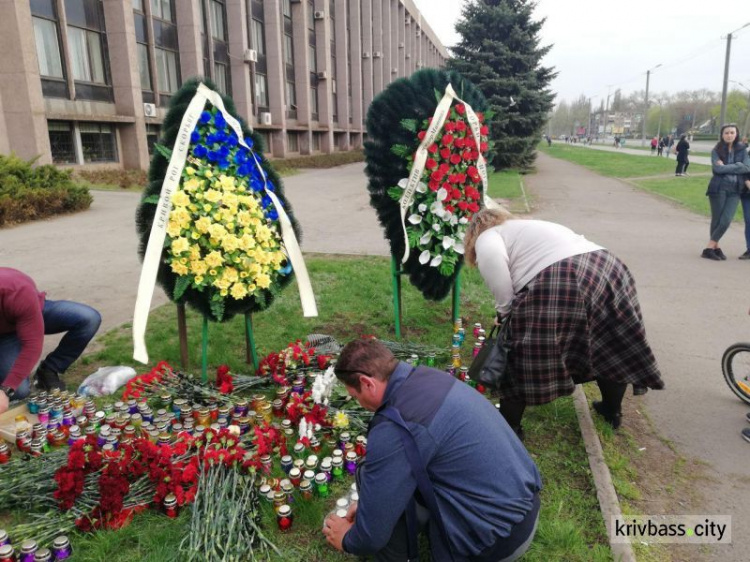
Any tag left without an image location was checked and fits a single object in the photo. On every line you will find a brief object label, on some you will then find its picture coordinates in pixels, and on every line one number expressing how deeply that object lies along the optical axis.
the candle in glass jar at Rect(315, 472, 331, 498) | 2.89
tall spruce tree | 22.72
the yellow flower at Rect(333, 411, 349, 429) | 3.38
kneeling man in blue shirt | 1.91
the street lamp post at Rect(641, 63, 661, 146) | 46.94
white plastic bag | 4.05
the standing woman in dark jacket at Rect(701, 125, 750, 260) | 7.71
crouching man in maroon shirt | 3.36
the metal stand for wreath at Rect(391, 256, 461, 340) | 5.04
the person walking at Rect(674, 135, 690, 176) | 22.79
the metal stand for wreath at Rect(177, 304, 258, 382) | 4.18
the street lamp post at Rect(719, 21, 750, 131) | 27.00
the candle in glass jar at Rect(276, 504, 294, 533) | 2.65
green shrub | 11.34
